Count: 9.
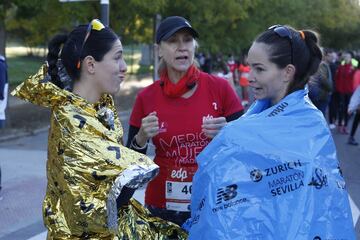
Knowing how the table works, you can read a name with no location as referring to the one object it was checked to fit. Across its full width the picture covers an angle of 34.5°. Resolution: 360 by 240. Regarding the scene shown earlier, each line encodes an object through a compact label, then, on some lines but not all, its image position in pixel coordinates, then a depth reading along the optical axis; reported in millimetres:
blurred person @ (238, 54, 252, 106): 18017
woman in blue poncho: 1805
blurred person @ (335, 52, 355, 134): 13617
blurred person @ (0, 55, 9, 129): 7843
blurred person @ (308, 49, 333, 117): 8144
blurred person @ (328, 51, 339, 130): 13883
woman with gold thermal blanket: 2059
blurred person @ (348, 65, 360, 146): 9758
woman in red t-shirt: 2814
